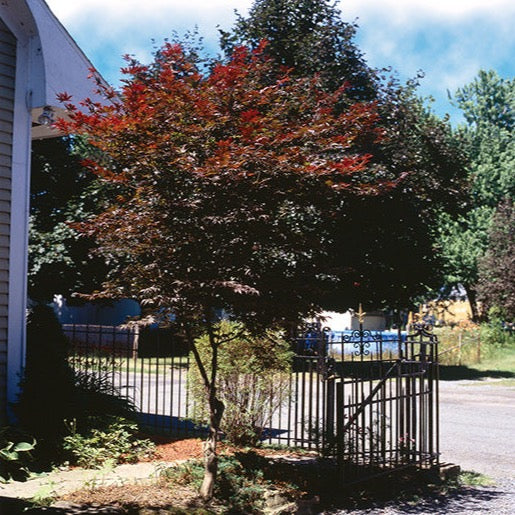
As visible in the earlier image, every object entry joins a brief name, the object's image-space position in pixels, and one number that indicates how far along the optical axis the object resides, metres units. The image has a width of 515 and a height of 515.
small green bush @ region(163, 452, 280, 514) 6.93
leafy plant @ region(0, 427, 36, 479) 5.14
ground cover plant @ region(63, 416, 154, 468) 8.17
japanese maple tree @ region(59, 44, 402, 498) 6.65
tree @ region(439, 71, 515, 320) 46.91
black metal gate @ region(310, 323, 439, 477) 7.90
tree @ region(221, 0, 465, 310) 23.66
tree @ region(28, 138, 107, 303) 21.48
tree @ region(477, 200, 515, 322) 34.38
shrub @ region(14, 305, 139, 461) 8.48
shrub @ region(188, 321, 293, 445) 9.62
